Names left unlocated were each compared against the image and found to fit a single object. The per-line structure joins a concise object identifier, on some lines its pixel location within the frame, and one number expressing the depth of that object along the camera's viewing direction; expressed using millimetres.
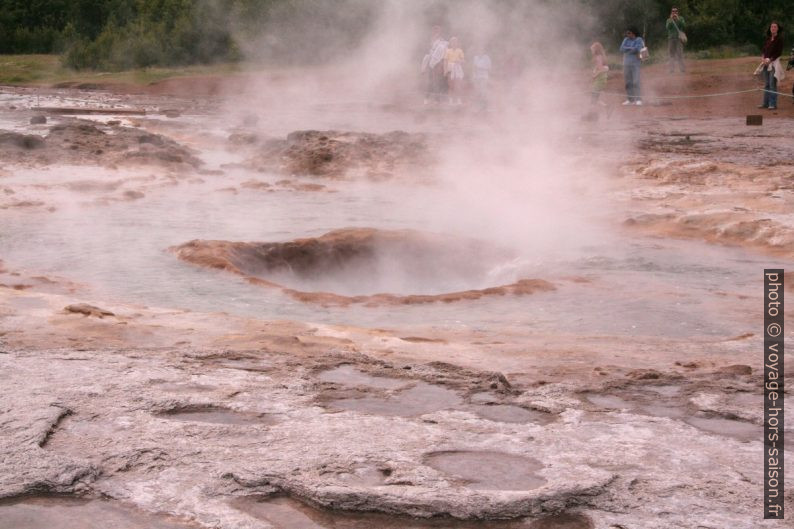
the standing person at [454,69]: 16000
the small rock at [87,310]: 4613
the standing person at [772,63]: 14398
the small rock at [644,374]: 3890
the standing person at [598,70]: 14555
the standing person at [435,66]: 15773
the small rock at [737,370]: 3979
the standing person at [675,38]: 17875
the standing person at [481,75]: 15797
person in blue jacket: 15391
